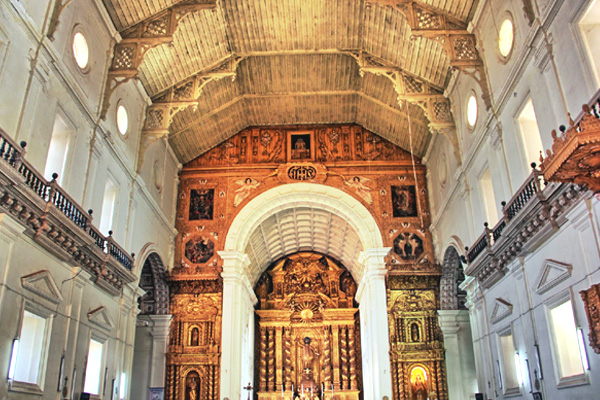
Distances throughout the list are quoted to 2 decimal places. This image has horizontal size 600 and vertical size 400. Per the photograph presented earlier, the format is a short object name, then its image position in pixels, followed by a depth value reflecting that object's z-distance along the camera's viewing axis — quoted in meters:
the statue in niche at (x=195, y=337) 21.23
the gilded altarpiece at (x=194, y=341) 20.56
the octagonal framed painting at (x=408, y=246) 21.70
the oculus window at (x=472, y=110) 15.76
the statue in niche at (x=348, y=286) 28.84
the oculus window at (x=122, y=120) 16.30
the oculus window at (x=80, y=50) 13.39
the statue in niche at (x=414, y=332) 21.14
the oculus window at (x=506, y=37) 12.77
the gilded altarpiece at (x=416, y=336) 20.77
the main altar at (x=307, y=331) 27.53
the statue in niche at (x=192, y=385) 20.64
